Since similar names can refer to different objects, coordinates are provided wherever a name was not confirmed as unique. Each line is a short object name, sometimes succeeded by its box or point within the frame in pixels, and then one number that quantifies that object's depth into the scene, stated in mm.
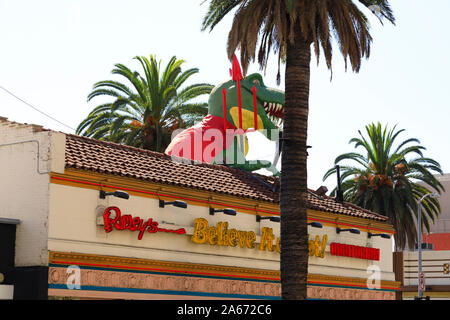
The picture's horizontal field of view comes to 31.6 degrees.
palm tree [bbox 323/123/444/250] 48469
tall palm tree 22266
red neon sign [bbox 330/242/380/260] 31453
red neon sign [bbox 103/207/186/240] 23053
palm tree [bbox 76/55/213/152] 42688
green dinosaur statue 30641
